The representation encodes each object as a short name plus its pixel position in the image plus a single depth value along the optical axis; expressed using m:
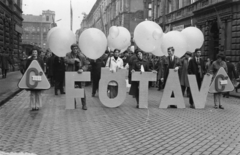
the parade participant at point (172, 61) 9.99
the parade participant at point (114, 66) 9.77
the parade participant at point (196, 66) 10.42
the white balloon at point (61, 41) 9.63
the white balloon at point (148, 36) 10.49
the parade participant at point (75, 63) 9.31
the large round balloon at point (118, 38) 12.66
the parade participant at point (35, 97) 8.95
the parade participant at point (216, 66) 10.43
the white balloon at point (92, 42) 9.35
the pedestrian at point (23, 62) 15.42
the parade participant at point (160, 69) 16.34
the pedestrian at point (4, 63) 20.16
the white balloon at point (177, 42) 10.86
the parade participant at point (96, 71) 12.71
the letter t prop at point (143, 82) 9.62
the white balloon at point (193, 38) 11.95
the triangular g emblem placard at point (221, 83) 9.89
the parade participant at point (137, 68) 9.86
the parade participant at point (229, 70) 13.78
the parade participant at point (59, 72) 13.30
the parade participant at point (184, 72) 11.94
